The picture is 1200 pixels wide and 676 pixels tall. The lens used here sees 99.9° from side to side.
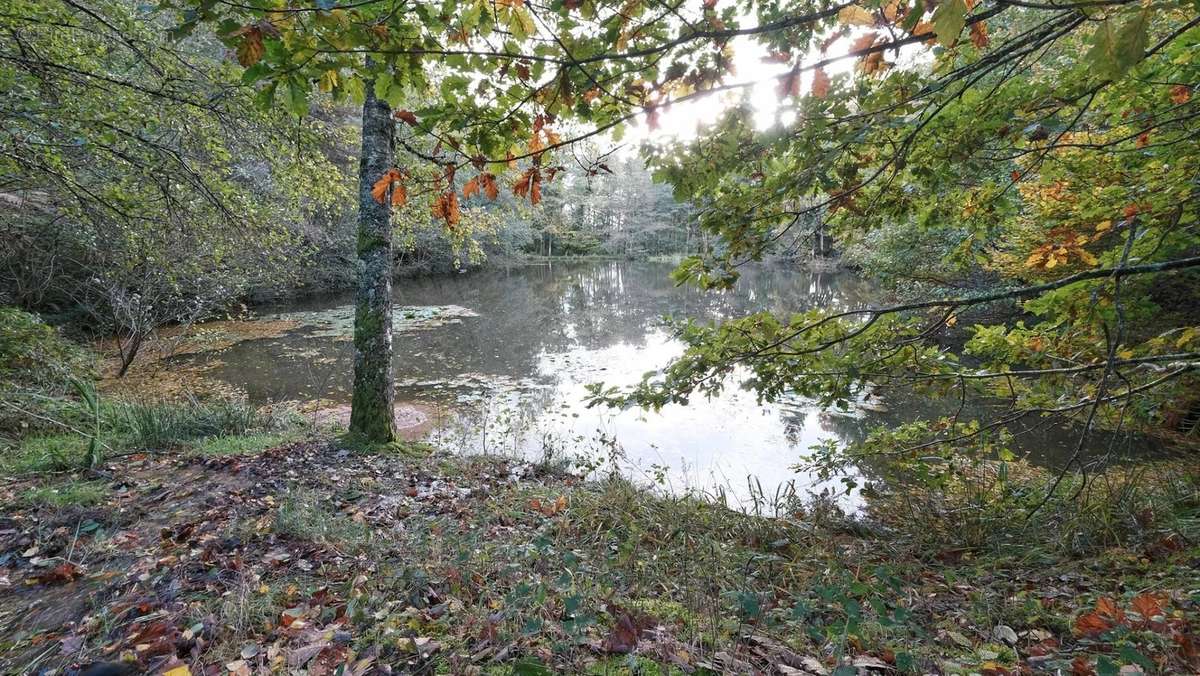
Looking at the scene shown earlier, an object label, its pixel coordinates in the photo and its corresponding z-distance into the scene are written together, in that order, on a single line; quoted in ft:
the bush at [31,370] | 18.19
